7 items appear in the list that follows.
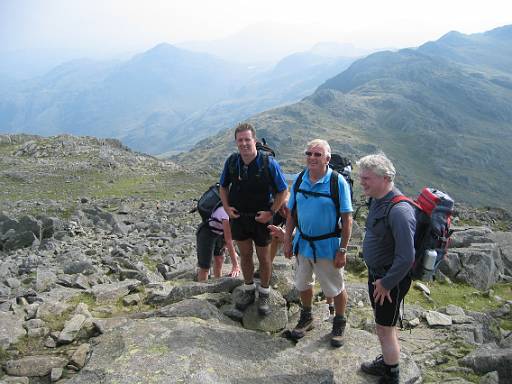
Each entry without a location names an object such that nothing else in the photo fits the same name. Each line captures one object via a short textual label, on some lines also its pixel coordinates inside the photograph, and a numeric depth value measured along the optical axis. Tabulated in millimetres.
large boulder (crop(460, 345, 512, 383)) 8000
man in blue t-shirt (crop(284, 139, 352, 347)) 7363
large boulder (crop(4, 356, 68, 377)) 7180
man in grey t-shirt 6082
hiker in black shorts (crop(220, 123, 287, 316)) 8305
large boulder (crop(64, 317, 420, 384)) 6617
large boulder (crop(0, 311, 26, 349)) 8156
